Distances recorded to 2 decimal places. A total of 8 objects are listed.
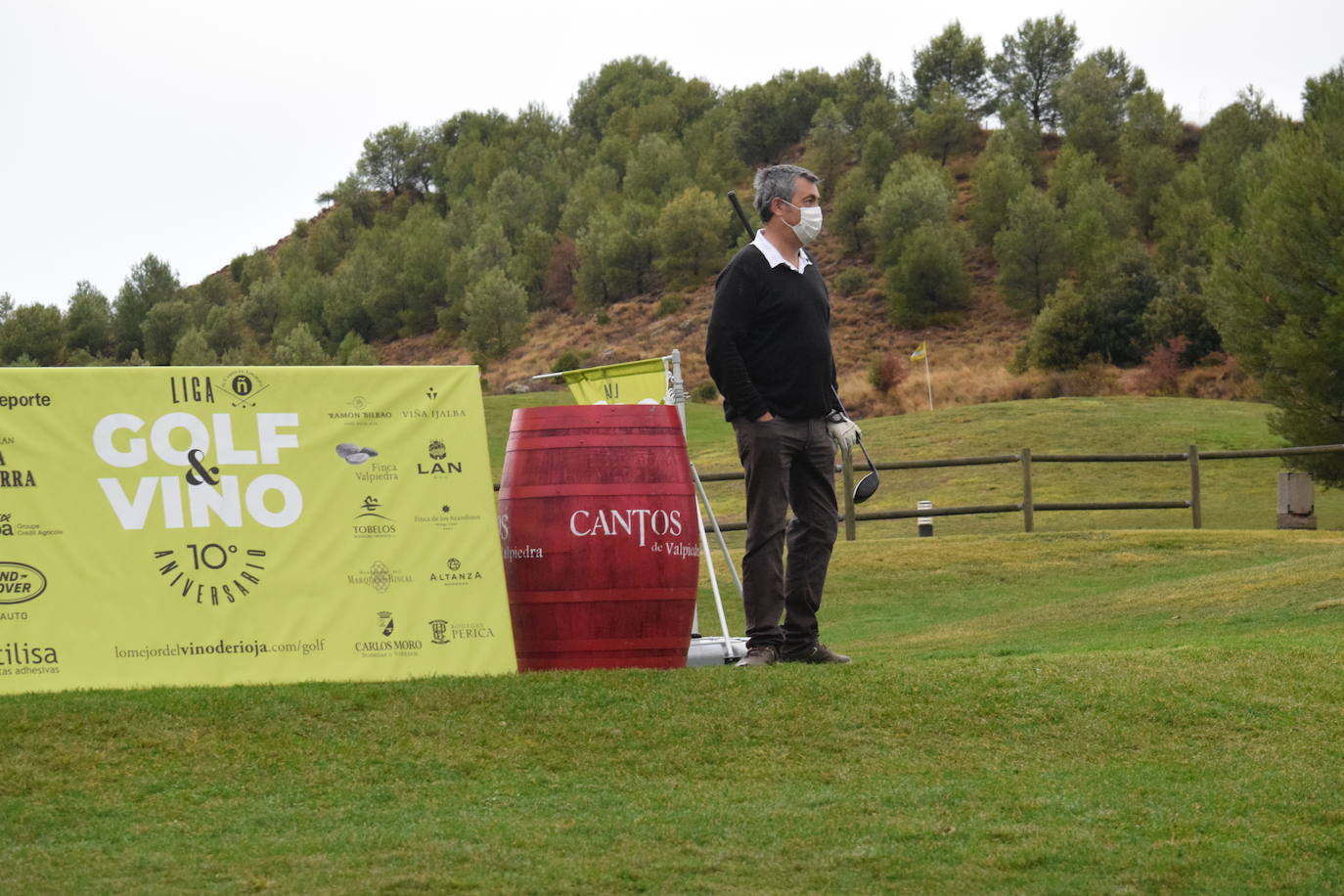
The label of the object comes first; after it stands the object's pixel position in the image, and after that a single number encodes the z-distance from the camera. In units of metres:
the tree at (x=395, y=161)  156.75
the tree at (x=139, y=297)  124.75
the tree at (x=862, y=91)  115.41
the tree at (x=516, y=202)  127.19
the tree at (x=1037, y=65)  118.12
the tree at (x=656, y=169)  121.69
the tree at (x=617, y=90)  153.38
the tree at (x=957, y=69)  121.88
